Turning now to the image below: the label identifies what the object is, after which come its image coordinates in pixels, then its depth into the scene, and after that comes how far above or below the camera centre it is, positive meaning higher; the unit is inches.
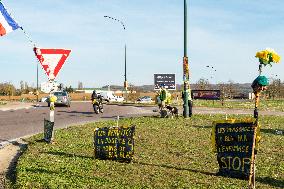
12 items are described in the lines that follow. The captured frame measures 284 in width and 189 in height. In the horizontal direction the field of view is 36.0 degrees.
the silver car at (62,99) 1501.0 -30.9
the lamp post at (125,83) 1817.9 +30.0
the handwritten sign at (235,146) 322.0 -42.4
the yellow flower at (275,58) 315.6 +23.2
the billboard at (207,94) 2521.8 -24.2
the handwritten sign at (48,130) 502.8 -46.7
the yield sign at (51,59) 472.1 +33.9
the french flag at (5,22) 402.9 +62.8
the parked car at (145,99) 2489.8 -53.5
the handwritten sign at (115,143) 382.6 -47.4
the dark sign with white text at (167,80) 1980.8 +45.6
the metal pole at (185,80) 845.8 +19.2
